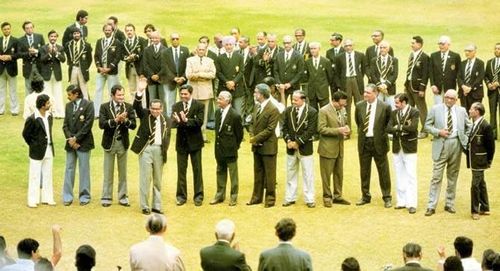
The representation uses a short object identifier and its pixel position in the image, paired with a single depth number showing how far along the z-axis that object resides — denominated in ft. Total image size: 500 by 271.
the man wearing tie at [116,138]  60.90
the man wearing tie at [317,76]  76.07
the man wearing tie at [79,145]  61.57
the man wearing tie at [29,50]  79.97
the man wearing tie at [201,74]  75.00
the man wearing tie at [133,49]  79.20
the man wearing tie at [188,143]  61.72
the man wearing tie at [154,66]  76.95
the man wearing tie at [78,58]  79.77
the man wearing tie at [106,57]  79.15
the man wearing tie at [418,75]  76.69
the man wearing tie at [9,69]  80.28
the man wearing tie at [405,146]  60.39
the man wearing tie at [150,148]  59.88
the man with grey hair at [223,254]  39.65
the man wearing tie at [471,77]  75.25
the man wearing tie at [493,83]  75.77
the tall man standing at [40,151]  60.80
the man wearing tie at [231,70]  75.87
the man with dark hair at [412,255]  38.73
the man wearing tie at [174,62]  76.48
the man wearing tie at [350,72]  76.84
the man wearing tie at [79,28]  82.41
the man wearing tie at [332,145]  61.67
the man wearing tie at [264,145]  61.46
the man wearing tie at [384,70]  75.56
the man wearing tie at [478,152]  58.08
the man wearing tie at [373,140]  61.52
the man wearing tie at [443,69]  75.97
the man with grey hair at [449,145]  59.47
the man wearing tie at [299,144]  61.16
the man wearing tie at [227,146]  61.93
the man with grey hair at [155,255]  40.24
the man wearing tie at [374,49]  76.95
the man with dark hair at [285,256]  39.81
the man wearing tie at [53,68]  79.51
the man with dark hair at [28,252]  39.27
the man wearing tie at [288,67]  75.25
